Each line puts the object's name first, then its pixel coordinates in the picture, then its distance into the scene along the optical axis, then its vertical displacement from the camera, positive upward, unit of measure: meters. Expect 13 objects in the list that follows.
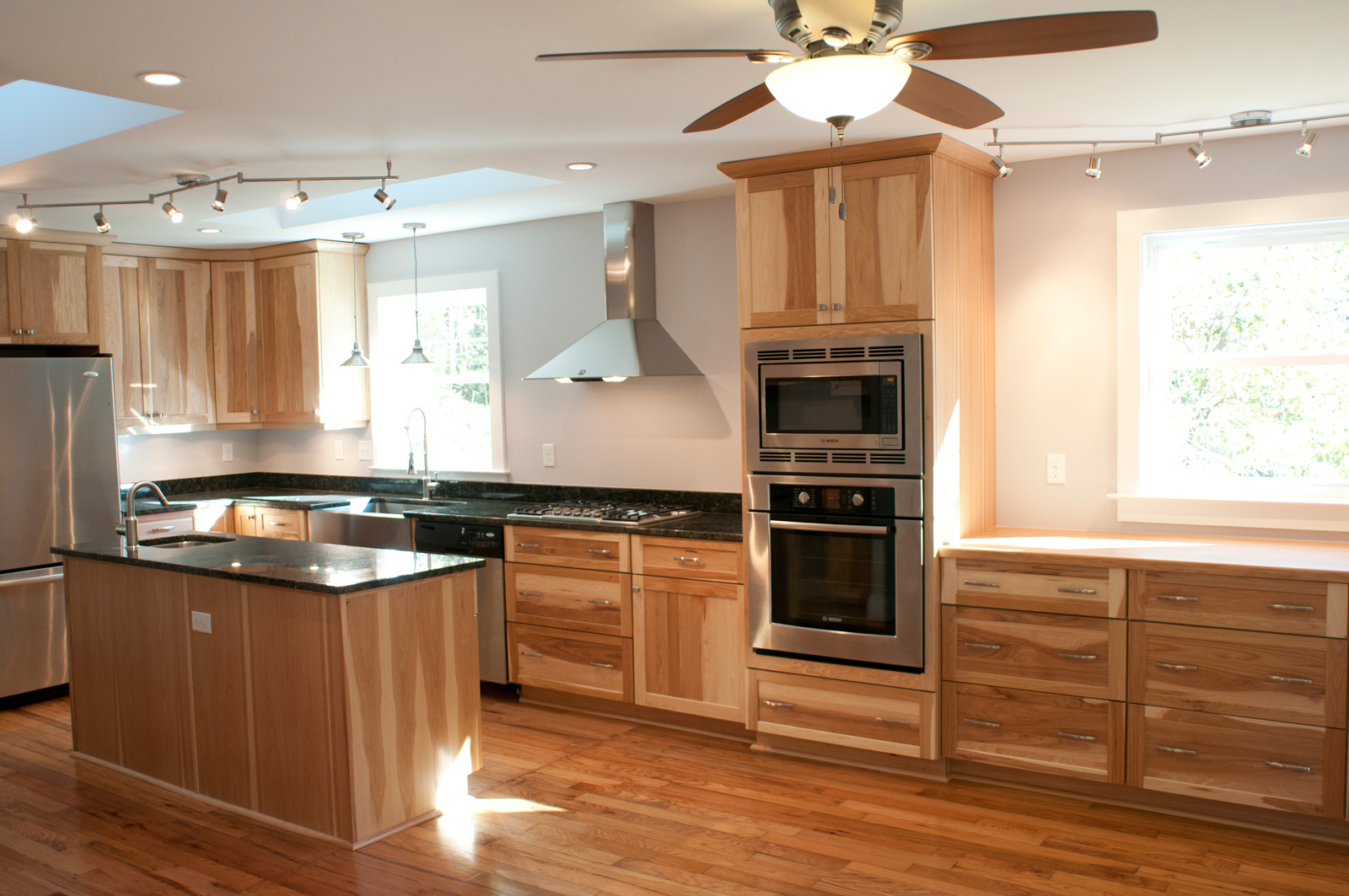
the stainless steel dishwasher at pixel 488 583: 4.68 -0.82
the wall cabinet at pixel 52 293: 4.89 +0.63
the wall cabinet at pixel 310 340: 5.77 +0.44
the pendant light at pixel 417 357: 5.18 +0.29
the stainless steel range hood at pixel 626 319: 4.62 +0.43
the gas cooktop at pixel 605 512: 4.41 -0.48
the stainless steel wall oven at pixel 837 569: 3.60 -0.62
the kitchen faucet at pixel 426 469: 5.52 -0.32
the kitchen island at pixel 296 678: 3.12 -0.89
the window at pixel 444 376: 5.50 +0.21
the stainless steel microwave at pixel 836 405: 3.56 +0.00
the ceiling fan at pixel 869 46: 1.70 +0.64
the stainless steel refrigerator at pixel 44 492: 4.72 -0.36
